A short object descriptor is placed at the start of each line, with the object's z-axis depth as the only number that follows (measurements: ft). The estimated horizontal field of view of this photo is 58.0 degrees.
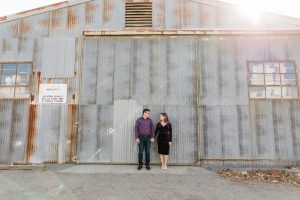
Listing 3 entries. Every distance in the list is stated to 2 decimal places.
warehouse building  31.48
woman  29.71
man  29.50
